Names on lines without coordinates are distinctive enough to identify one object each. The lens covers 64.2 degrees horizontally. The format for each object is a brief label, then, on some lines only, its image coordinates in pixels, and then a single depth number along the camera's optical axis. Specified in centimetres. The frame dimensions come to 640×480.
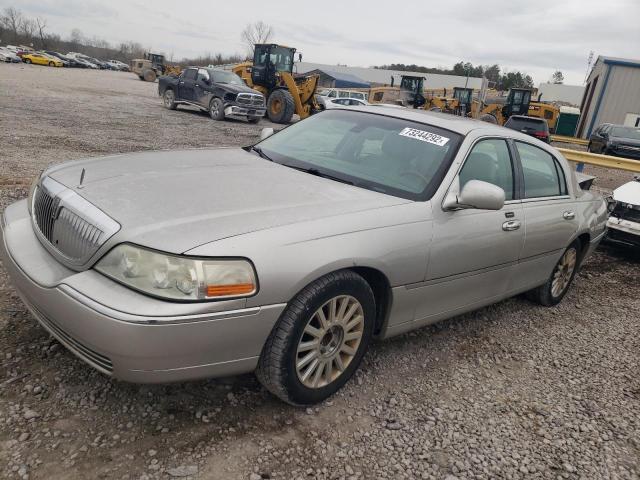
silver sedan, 212
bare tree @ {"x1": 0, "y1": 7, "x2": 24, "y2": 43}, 9670
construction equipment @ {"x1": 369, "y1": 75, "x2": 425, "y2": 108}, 2836
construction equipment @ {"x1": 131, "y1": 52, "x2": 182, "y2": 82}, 4809
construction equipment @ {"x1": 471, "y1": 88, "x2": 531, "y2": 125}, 2656
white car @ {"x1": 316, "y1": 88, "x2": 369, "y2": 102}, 3062
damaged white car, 593
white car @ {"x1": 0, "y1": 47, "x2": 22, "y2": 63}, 4907
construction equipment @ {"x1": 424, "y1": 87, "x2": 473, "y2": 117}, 2803
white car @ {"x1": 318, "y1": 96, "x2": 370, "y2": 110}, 2399
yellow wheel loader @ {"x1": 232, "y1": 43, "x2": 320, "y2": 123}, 1925
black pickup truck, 1681
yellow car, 5438
